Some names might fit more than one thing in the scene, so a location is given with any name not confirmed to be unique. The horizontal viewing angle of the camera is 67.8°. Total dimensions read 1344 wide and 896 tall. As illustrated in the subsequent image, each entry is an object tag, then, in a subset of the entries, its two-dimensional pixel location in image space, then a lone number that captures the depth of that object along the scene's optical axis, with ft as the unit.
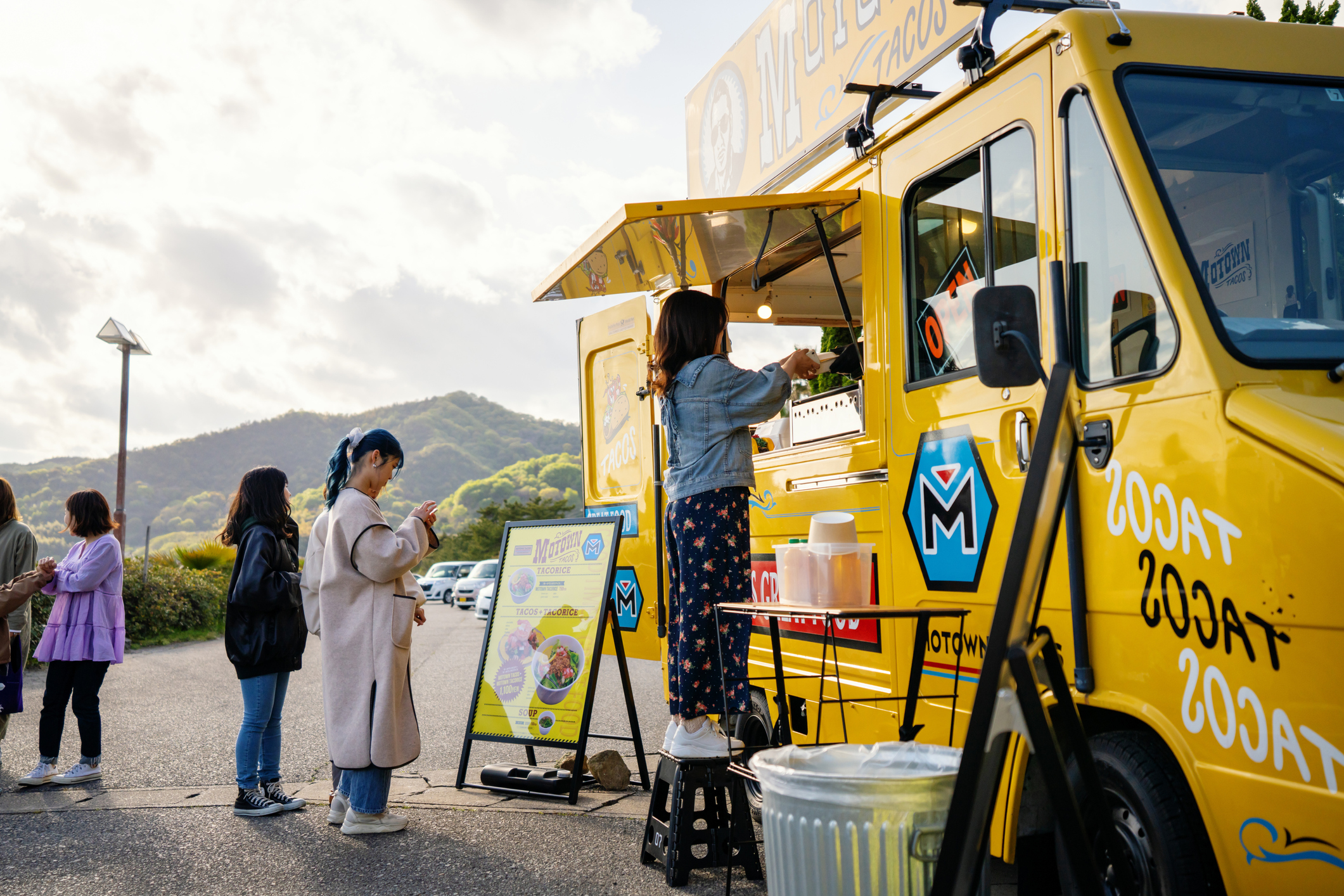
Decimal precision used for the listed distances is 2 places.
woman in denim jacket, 12.27
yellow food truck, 7.07
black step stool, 12.14
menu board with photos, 17.61
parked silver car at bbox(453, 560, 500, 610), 99.04
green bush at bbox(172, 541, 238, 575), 64.03
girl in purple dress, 18.89
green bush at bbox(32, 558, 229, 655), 51.37
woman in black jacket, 16.79
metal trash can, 7.38
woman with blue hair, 14.97
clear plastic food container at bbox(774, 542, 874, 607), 10.39
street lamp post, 51.62
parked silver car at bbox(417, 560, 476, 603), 120.47
